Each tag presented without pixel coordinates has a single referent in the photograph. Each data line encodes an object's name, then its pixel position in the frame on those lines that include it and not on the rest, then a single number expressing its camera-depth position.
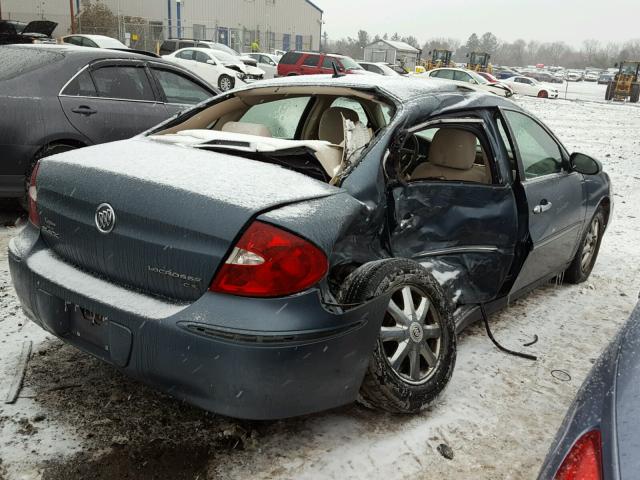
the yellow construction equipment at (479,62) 46.44
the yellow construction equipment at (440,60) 46.45
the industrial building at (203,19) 37.31
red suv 23.35
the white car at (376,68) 26.41
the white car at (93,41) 20.50
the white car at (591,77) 77.31
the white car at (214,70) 19.30
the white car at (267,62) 27.58
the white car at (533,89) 33.12
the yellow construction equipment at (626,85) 33.72
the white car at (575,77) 74.35
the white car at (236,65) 20.70
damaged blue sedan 2.18
